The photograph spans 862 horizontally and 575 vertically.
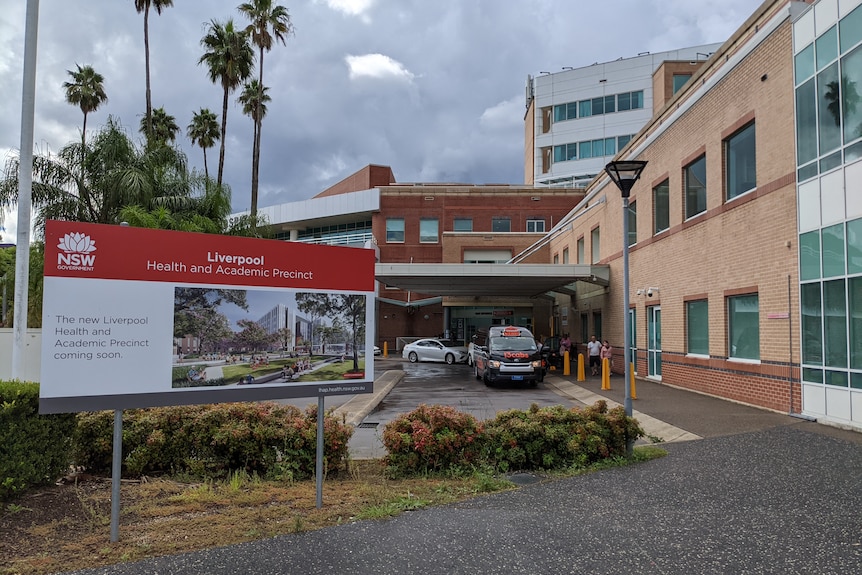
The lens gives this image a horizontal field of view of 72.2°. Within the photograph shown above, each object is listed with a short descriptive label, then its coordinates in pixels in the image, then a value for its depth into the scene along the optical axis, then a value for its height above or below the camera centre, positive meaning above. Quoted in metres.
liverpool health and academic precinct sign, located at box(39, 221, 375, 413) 4.87 -0.03
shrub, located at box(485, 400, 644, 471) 7.60 -1.57
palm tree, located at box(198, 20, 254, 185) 29.92 +13.30
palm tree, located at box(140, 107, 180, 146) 38.84 +13.04
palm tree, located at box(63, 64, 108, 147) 35.69 +13.67
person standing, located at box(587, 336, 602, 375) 22.39 -1.28
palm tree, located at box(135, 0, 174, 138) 28.52 +15.02
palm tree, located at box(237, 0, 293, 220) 30.58 +15.42
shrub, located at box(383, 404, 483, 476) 7.26 -1.53
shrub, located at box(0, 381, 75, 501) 5.57 -1.25
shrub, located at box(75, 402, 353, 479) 7.02 -1.53
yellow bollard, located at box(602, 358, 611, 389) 18.11 -1.66
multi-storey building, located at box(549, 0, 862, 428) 10.57 +2.28
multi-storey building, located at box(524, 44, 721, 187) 51.22 +18.80
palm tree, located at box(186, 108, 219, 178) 42.50 +13.50
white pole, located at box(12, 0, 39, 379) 9.12 +2.05
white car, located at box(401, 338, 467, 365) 32.50 -1.86
